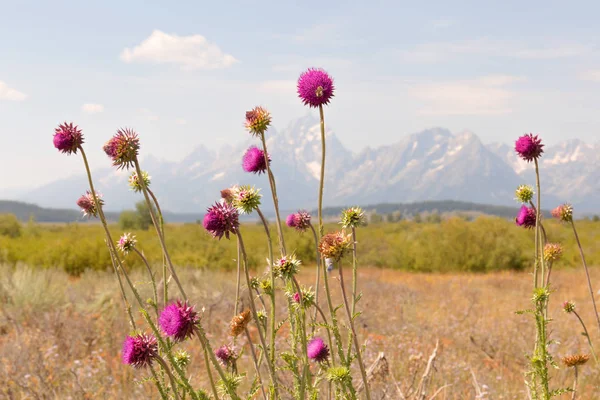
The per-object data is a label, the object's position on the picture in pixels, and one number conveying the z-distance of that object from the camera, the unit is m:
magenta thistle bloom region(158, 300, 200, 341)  1.58
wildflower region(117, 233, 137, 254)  2.33
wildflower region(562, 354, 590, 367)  2.76
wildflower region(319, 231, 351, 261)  1.76
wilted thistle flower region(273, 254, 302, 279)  1.90
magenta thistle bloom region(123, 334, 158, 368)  1.72
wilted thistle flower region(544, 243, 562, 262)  2.80
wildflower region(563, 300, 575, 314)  2.82
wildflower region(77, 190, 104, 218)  2.14
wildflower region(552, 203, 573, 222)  2.73
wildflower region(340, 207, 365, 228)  2.06
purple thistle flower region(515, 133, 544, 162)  2.42
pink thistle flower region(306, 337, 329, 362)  2.29
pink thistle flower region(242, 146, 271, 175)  2.15
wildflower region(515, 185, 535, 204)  2.68
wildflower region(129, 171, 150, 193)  2.28
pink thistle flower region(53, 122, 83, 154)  1.92
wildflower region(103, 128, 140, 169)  1.76
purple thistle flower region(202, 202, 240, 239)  1.74
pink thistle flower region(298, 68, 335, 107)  2.07
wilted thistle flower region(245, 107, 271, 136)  2.13
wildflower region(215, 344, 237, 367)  2.26
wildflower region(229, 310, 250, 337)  1.85
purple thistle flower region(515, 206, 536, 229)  2.64
